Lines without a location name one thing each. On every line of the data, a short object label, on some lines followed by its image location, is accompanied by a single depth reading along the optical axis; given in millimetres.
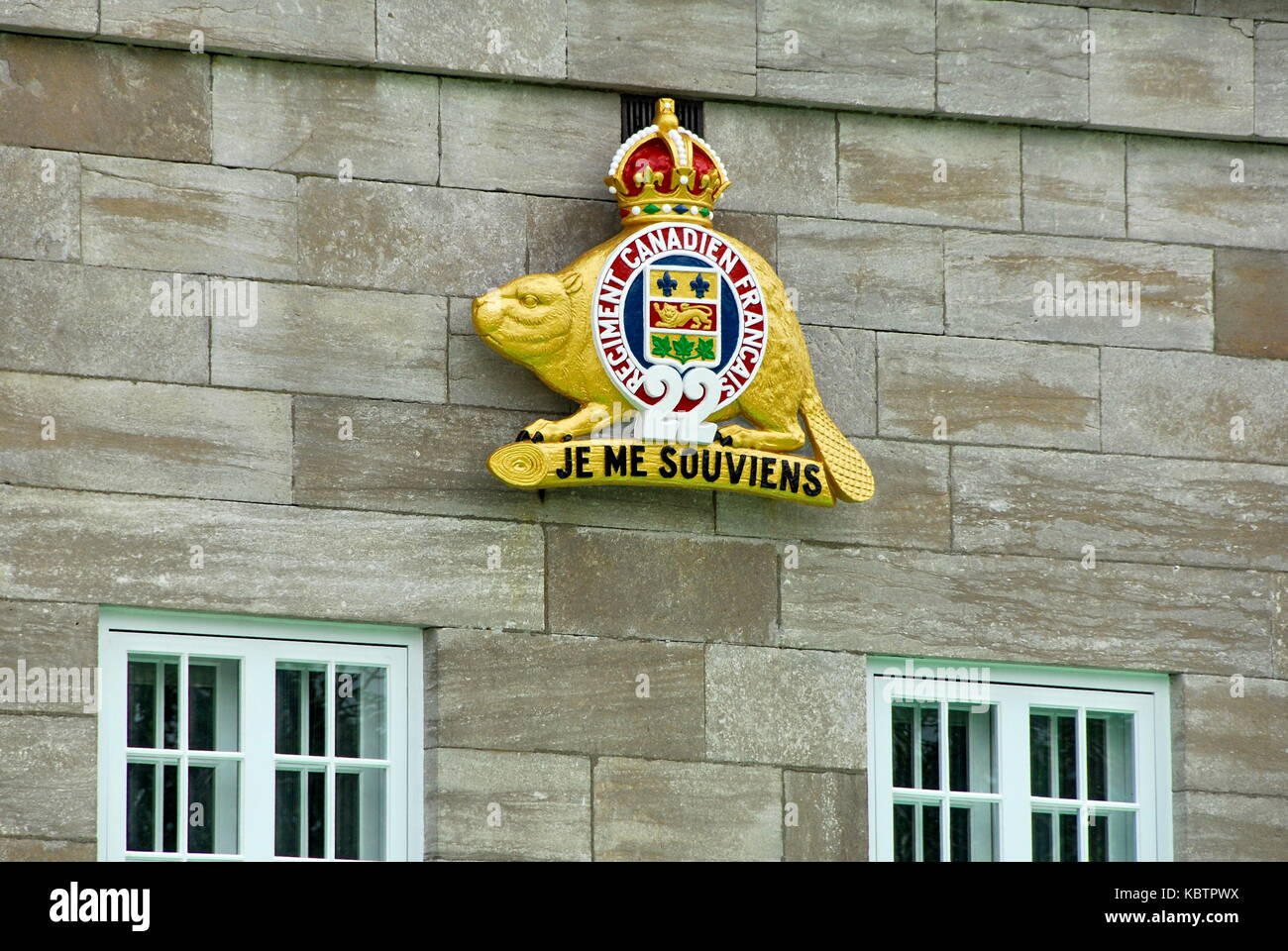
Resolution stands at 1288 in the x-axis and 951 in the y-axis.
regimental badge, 16938
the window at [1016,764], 17516
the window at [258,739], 16359
